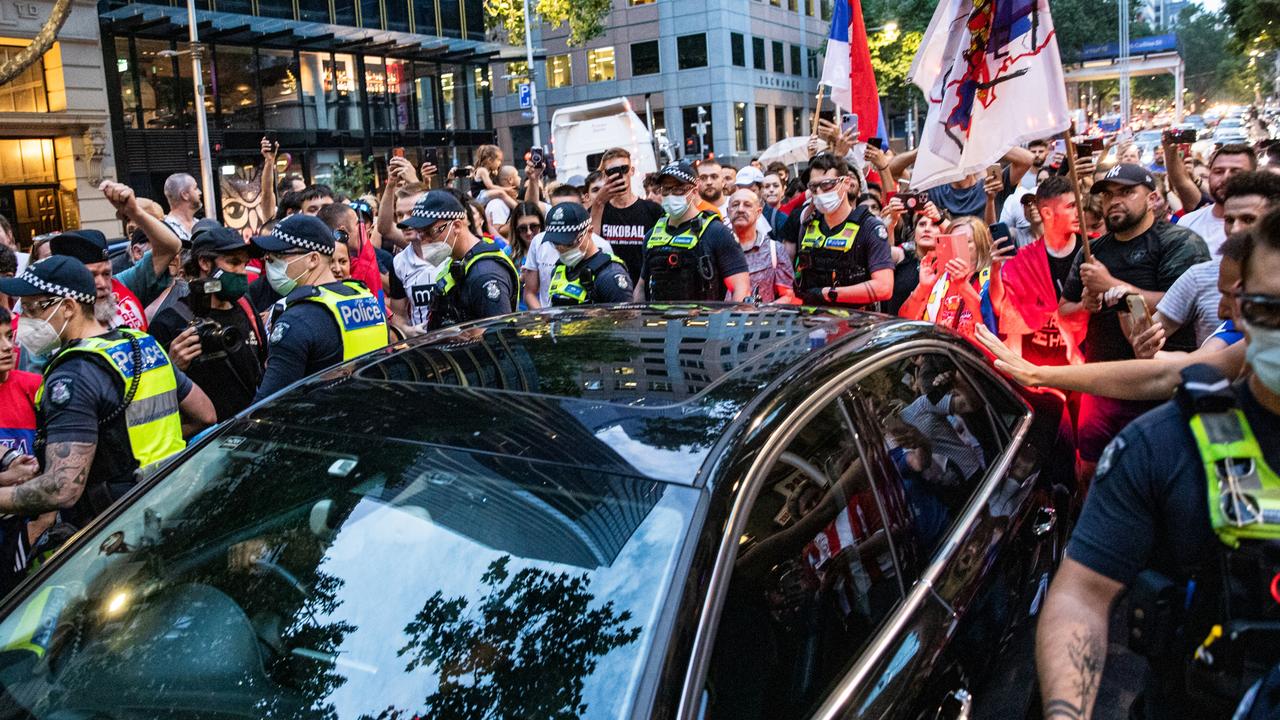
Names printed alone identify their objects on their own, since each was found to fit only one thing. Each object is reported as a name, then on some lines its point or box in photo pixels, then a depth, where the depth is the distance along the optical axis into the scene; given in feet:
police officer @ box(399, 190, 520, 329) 18.65
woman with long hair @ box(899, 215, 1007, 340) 17.83
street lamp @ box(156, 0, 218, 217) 69.39
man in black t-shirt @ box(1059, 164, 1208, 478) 15.51
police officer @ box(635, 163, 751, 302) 21.40
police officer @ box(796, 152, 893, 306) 21.79
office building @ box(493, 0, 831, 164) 156.66
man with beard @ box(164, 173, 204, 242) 23.25
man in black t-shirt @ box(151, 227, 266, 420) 16.49
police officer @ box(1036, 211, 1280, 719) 6.10
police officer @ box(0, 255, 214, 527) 11.61
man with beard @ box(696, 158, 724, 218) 26.58
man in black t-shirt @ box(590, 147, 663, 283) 25.11
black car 6.13
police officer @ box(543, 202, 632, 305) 19.71
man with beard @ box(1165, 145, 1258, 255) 20.68
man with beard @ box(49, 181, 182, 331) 16.37
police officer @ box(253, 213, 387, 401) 13.62
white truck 52.11
